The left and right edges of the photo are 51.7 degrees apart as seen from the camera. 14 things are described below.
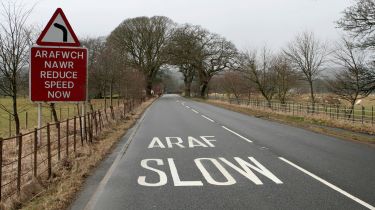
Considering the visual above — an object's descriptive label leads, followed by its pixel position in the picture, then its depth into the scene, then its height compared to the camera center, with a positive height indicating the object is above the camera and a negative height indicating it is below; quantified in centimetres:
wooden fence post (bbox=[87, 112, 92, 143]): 1289 -128
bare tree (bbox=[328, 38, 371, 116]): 1875 +66
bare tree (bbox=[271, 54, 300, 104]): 4312 +200
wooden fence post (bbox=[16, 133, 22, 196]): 643 -130
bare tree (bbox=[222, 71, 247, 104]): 5309 +173
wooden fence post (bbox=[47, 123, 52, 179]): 787 -141
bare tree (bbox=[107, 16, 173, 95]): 6606 +945
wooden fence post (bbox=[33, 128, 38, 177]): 739 -114
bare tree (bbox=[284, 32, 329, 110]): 4084 +349
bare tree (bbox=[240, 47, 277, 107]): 4654 +251
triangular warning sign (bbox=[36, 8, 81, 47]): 981 +158
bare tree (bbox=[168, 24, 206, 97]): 6525 +833
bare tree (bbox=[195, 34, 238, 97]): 6396 +661
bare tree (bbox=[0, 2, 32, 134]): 1409 +123
